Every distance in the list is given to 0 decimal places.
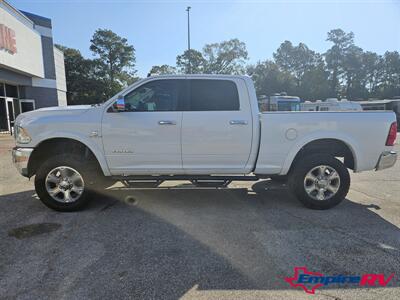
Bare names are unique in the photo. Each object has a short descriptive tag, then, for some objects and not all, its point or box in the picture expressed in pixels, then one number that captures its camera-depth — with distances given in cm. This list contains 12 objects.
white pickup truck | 445
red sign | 1576
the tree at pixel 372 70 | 6319
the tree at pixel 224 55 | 5341
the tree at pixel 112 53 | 5447
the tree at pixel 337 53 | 6438
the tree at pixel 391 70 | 6232
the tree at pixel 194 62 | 5208
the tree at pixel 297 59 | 6831
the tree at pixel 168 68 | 5483
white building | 1667
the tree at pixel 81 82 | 4966
